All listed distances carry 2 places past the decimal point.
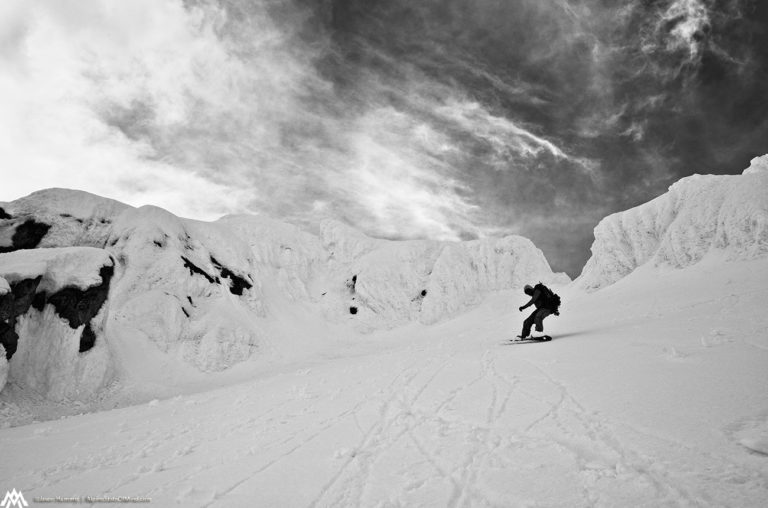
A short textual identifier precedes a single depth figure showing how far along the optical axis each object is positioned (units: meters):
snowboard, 15.22
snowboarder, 16.19
